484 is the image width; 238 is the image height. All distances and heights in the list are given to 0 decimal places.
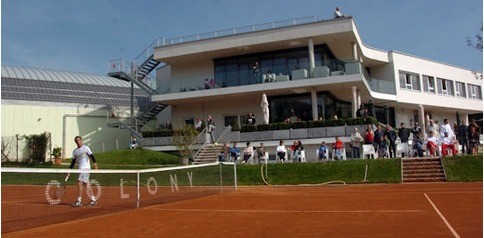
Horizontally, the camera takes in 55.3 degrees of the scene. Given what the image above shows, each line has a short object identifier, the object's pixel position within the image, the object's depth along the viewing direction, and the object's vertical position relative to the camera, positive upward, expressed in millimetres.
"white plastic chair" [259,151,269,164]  25703 +30
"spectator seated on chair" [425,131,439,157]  22328 +440
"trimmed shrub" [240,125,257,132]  30219 +2099
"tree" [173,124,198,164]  29719 +1567
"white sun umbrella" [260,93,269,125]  30281 +3245
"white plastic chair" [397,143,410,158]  24188 +325
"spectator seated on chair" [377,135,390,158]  23422 +436
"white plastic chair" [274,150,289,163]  26250 -4
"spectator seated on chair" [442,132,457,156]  22188 +462
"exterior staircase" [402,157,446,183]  19719 -720
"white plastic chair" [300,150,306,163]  25406 +138
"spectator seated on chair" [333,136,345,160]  24625 +414
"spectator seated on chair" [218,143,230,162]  26478 +470
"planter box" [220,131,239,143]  30688 +1605
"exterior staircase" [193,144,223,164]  28797 +484
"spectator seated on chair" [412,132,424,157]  23094 +444
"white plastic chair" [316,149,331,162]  24838 +117
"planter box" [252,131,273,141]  29703 +1575
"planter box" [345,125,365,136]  27548 +1633
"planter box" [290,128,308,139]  28922 +1561
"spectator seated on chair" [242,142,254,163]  26219 +371
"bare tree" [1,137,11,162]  30719 +1406
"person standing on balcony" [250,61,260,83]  33000 +6439
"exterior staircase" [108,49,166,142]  36406 +6561
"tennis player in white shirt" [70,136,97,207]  12133 +193
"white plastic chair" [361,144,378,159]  23953 +281
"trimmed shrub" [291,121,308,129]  29078 +2120
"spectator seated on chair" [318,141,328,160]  24750 +277
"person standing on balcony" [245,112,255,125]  30859 +2662
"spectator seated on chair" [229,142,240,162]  26141 +478
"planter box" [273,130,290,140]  29328 +1544
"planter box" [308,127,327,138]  28494 +1571
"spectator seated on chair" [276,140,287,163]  25359 +372
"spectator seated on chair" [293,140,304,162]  25381 +290
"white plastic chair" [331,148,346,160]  24753 +145
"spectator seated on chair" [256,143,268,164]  25755 +258
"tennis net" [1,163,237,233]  10276 -904
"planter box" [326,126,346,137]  27969 +1585
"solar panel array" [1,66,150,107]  38625 +7127
